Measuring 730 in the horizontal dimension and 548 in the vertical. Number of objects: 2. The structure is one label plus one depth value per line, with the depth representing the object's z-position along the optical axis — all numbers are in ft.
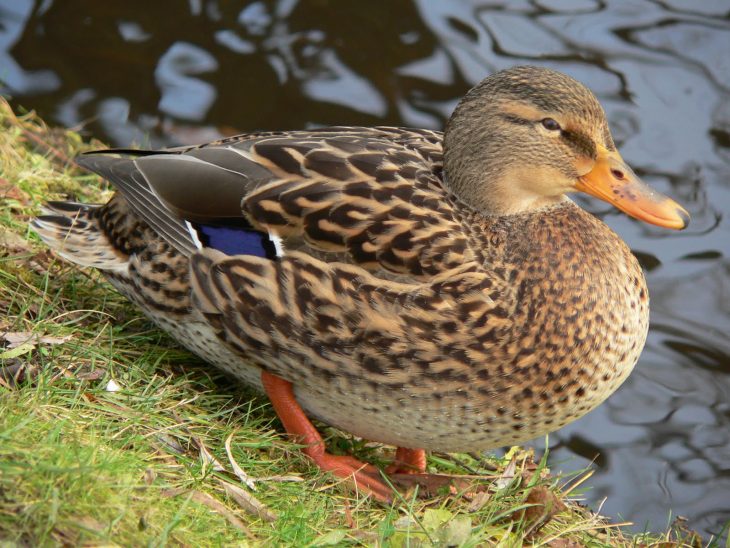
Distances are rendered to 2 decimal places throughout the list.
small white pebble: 26.11
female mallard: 25.25
